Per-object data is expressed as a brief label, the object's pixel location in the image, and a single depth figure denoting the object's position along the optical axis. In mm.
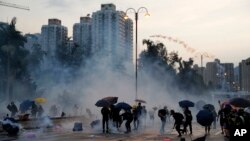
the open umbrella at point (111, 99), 26578
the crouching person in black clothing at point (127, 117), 26109
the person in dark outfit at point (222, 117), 24294
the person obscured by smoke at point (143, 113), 34409
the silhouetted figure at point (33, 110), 39812
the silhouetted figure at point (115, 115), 26797
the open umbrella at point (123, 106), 26427
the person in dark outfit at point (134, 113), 28759
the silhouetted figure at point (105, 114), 25688
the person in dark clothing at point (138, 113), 29291
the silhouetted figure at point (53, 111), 47500
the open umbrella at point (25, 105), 37312
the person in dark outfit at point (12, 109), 39406
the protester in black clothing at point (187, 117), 24547
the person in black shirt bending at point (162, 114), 25597
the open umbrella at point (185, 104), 26556
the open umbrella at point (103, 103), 26317
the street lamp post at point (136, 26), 36988
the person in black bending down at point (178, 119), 23748
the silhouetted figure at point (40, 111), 41288
